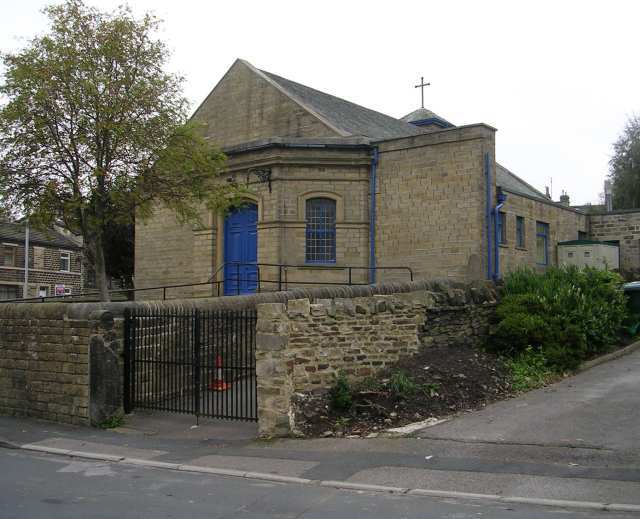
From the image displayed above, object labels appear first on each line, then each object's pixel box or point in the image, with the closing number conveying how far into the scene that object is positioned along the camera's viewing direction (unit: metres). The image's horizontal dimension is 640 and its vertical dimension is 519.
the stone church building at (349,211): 17.83
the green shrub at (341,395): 10.55
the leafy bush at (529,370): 12.26
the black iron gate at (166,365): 11.85
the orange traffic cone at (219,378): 11.78
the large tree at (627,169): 40.16
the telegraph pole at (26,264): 38.56
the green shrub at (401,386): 10.77
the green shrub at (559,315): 13.62
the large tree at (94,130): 14.39
